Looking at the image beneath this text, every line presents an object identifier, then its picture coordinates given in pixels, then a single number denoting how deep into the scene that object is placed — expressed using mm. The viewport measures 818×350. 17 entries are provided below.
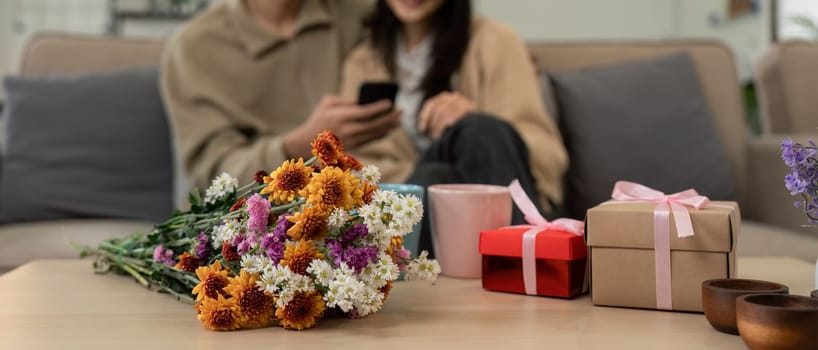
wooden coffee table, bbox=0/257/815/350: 675
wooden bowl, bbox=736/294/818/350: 603
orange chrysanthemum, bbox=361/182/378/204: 754
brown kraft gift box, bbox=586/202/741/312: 778
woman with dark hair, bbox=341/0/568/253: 1750
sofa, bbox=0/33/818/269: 1979
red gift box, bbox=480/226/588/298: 871
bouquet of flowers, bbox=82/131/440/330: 705
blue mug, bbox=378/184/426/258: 1020
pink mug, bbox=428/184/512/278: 1022
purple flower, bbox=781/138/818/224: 688
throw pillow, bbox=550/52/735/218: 1962
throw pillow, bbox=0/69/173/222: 1921
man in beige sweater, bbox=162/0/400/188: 1879
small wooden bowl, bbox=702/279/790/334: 684
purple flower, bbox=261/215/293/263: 714
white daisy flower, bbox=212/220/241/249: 752
